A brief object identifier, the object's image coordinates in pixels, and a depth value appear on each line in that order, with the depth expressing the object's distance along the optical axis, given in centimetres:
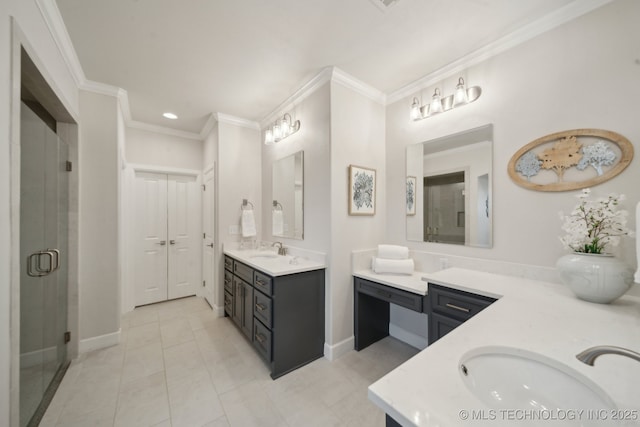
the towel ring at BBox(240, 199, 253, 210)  336
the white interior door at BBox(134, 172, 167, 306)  348
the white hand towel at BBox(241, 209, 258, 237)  324
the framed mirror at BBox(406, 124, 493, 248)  196
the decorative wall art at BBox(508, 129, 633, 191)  142
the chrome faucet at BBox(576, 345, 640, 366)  74
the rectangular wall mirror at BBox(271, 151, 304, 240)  262
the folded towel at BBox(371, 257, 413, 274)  220
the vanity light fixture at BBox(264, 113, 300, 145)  267
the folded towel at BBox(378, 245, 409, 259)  229
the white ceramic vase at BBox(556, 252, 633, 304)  118
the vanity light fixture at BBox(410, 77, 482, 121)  195
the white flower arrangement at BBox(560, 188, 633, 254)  126
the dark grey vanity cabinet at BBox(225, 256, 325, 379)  197
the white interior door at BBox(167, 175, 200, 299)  371
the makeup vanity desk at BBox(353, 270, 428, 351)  189
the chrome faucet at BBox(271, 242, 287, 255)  282
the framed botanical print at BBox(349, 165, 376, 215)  234
